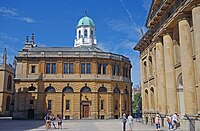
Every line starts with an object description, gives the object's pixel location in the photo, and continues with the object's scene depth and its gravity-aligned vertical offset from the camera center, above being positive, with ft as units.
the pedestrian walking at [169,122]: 74.98 -7.59
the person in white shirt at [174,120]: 72.74 -6.81
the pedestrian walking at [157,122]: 75.36 -7.64
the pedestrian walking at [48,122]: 95.24 -9.79
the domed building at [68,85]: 175.52 +8.34
